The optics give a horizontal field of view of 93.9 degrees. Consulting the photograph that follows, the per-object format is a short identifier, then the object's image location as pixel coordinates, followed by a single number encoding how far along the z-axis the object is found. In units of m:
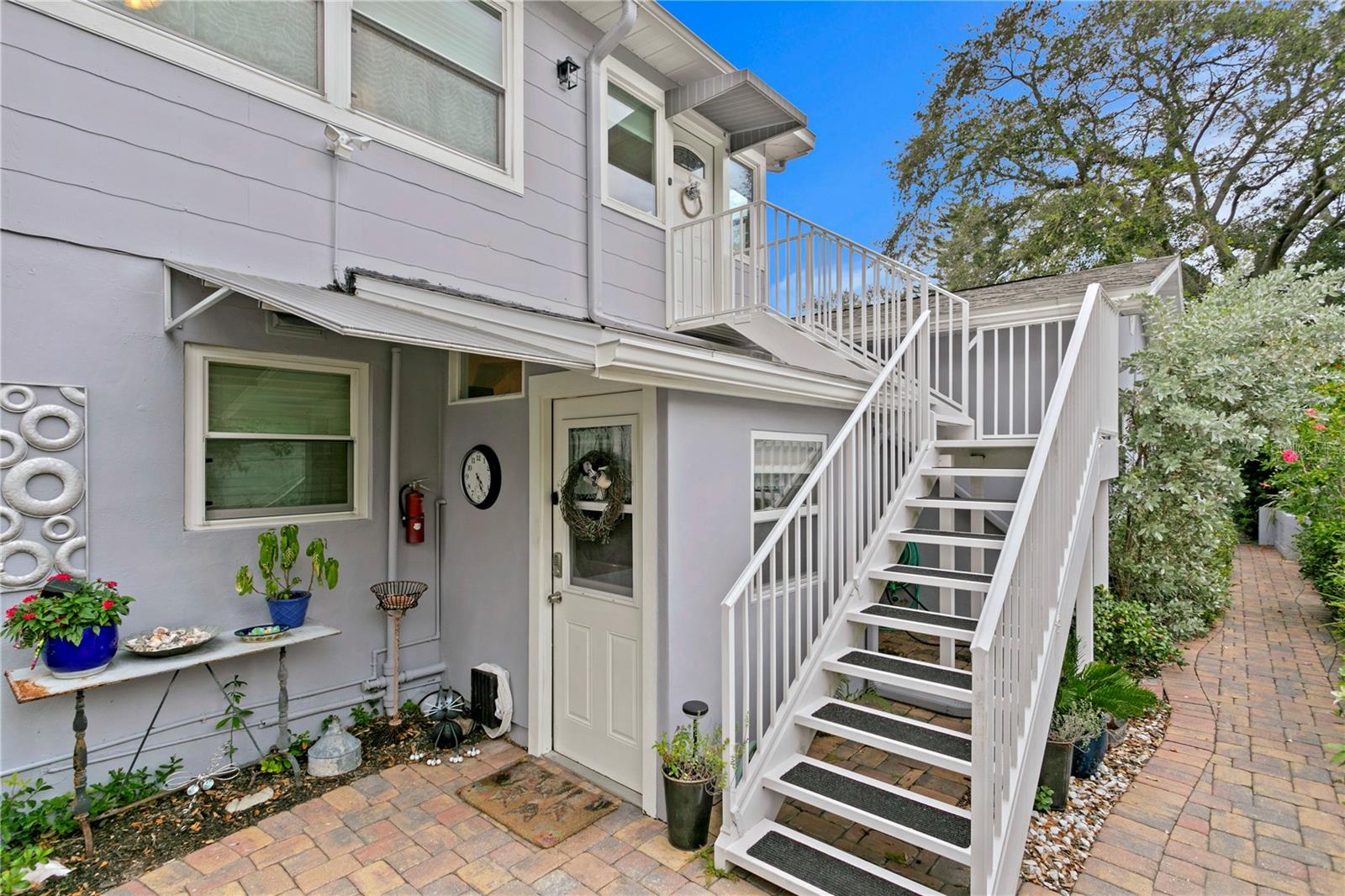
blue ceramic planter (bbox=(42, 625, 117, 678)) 2.82
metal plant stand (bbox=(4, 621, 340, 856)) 2.74
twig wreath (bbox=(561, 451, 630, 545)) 3.67
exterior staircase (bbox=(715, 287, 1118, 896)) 2.64
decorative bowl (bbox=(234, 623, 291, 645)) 3.51
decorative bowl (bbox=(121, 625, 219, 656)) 3.12
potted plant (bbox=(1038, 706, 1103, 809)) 3.38
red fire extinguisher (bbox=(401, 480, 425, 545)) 4.52
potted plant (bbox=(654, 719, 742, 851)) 3.06
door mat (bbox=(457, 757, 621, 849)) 3.29
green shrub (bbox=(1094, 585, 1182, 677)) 5.14
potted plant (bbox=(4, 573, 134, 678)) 2.74
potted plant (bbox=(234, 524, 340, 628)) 3.59
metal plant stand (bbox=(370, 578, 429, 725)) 4.16
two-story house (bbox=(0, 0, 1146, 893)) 2.91
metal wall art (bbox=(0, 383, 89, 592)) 2.85
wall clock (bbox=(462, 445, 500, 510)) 4.43
